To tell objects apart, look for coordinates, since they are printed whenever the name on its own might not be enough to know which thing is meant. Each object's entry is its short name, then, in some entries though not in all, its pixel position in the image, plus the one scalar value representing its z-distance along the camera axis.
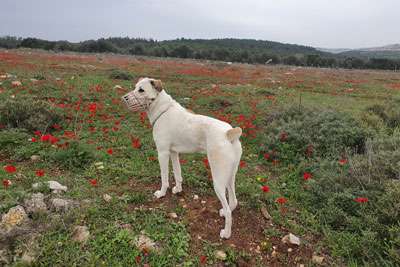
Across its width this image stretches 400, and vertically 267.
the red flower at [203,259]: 3.29
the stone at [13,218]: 3.20
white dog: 3.41
